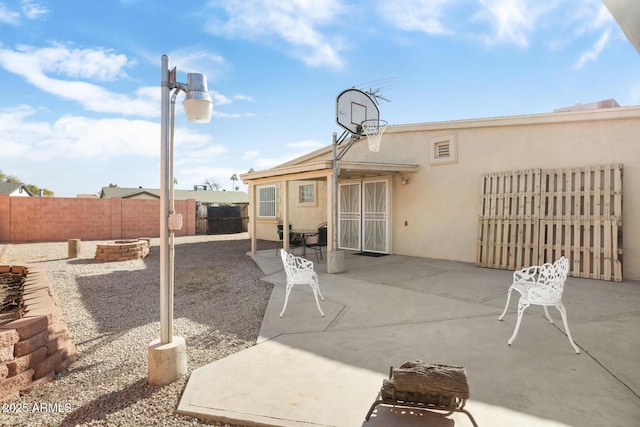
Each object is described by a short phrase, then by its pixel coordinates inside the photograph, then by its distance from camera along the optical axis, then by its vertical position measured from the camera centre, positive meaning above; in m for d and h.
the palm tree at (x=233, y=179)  66.47 +6.49
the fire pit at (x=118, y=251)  9.05 -1.10
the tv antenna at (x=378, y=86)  8.83 +3.34
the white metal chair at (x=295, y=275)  4.38 -0.84
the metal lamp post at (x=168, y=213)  2.62 -0.01
